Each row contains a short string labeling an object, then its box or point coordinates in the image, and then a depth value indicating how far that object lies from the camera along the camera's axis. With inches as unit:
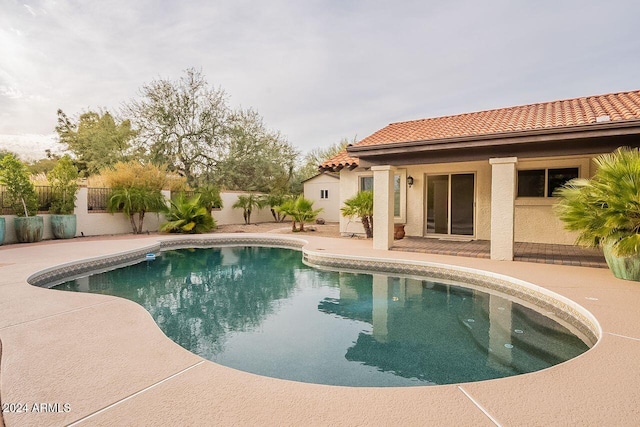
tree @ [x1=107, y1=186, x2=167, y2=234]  601.3
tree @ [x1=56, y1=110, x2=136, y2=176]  951.5
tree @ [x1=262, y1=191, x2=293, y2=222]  894.4
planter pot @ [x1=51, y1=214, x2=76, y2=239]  521.7
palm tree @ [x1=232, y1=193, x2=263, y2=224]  834.2
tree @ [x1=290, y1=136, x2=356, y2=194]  1389.0
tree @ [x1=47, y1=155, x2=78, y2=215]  533.3
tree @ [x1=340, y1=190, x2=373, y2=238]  514.6
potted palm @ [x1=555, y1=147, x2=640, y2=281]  249.0
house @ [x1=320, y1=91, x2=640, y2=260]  334.0
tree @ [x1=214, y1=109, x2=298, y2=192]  1037.2
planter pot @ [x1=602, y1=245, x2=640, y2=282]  260.2
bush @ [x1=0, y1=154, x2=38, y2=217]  458.6
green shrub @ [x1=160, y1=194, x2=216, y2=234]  620.4
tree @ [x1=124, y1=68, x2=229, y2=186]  922.7
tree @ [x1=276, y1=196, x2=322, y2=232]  653.3
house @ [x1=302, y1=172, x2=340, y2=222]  976.9
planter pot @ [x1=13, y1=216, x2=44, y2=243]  480.4
